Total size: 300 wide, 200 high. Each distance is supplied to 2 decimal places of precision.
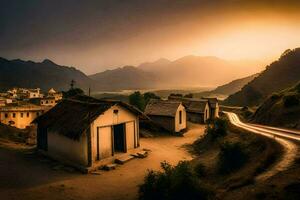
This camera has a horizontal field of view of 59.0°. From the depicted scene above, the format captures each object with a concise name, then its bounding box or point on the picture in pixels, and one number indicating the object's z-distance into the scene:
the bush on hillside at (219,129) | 30.13
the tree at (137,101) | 58.19
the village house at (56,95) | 122.53
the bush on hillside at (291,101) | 33.60
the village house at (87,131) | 22.69
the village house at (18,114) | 86.27
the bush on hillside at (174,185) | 13.38
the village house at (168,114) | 43.09
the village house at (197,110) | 54.94
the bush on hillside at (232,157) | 17.59
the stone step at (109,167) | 22.89
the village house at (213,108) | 59.34
